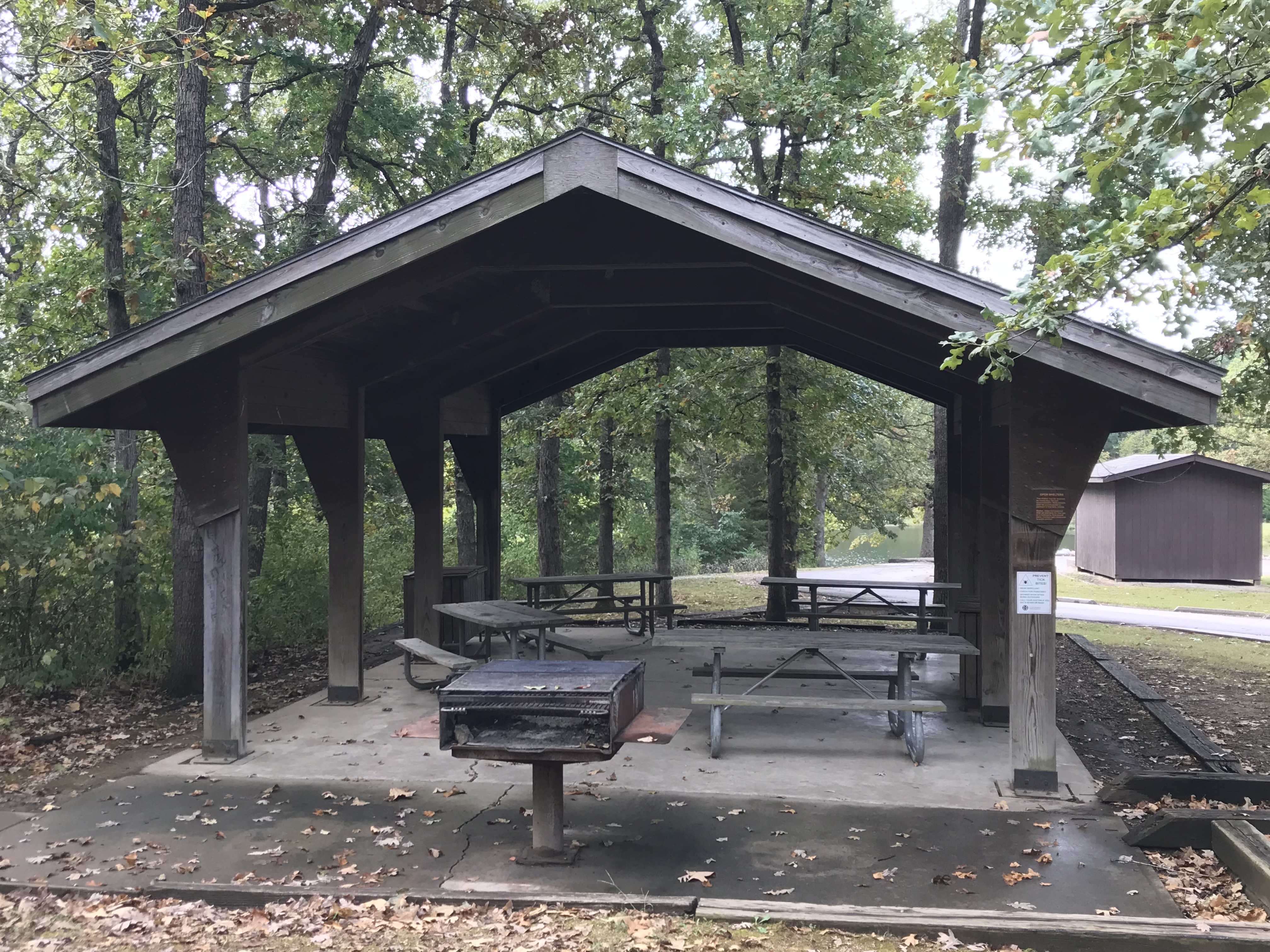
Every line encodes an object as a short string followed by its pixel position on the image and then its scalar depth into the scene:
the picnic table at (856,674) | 6.41
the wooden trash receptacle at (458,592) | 10.19
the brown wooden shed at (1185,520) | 22.23
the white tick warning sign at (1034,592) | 5.72
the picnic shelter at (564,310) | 5.59
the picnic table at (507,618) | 8.23
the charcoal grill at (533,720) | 4.32
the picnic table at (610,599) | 11.05
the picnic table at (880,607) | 9.66
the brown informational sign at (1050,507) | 5.63
